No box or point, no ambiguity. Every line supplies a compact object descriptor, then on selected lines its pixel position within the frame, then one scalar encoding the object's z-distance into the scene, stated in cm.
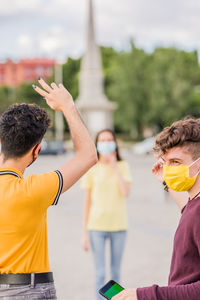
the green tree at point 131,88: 5850
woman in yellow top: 535
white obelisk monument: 4684
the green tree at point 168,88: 5609
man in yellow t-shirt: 237
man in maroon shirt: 217
